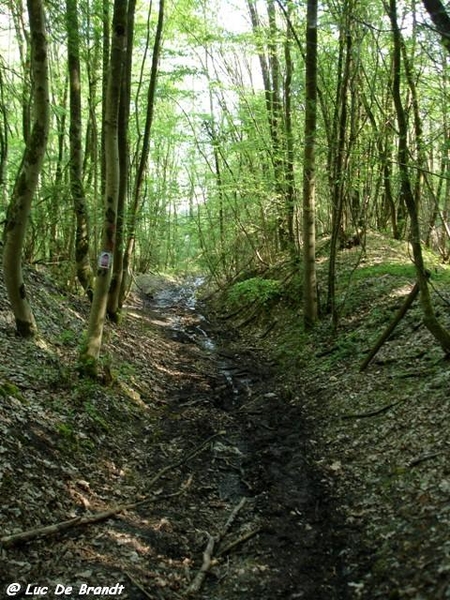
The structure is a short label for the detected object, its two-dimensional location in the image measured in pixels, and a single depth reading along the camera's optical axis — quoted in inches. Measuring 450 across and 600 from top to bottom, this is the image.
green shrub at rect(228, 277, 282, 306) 575.8
